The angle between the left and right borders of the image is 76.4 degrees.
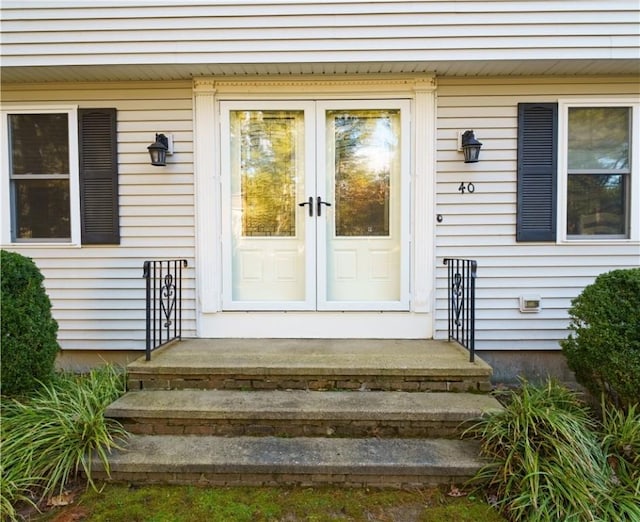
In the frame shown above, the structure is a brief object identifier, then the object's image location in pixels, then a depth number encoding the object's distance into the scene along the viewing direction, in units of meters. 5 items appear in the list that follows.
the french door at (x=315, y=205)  3.68
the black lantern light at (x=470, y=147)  3.47
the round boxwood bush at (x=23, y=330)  2.69
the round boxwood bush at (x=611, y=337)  2.56
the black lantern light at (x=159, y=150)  3.48
